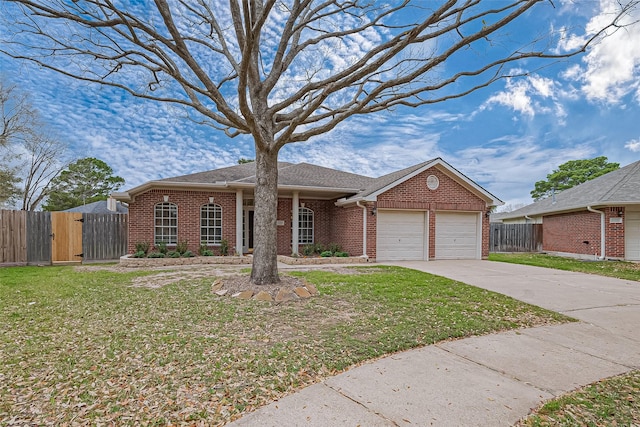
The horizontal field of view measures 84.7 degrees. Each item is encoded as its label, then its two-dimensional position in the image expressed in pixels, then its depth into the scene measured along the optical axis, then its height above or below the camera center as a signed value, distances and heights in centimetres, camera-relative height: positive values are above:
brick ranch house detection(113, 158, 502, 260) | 1293 -4
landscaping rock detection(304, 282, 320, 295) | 669 -151
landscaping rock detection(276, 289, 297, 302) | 617 -152
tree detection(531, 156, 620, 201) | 3166 +348
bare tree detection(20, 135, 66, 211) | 2298 +306
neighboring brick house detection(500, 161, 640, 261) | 1398 -33
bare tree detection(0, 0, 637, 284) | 582 +323
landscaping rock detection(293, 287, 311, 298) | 642 -150
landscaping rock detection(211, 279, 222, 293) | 692 -151
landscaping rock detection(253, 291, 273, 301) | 617 -152
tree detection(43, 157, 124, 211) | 2869 +224
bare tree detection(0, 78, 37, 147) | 1709 +493
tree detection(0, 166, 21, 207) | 2228 +165
